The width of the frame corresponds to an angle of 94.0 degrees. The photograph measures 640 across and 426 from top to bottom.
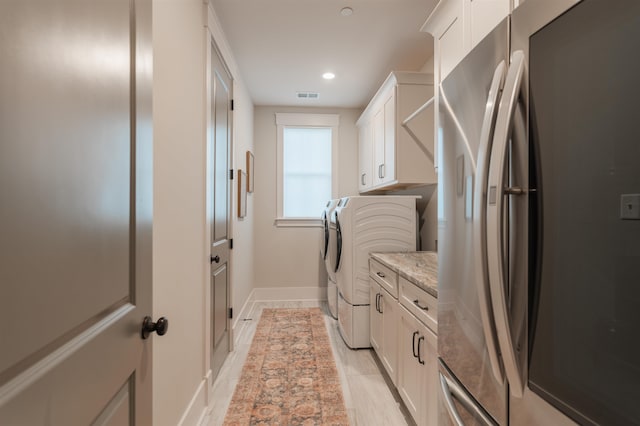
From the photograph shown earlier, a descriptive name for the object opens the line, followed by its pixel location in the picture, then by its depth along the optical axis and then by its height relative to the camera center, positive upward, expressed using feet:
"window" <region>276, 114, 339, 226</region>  14.21 +2.05
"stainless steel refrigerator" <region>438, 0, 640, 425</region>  1.58 -0.04
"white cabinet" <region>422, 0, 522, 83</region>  3.95 +3.02
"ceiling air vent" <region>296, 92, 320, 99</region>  12.55 +4.89
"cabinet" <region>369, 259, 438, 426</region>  4.83 -2.60
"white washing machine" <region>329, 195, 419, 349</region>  9.04 -0.84
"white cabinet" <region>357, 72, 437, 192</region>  9.00 +2.41
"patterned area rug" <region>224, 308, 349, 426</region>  6.18 -4.28
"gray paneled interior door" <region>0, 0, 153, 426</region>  1.39 -0.01
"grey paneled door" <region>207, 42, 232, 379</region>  7.13 +0.21
